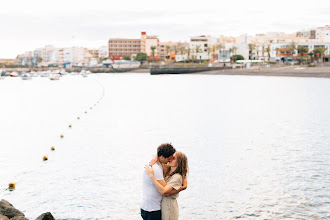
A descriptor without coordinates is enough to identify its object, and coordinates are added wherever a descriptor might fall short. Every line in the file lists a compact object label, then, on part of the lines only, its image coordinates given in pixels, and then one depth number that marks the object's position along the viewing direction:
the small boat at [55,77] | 148.88
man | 6.55
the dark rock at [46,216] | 11.19
